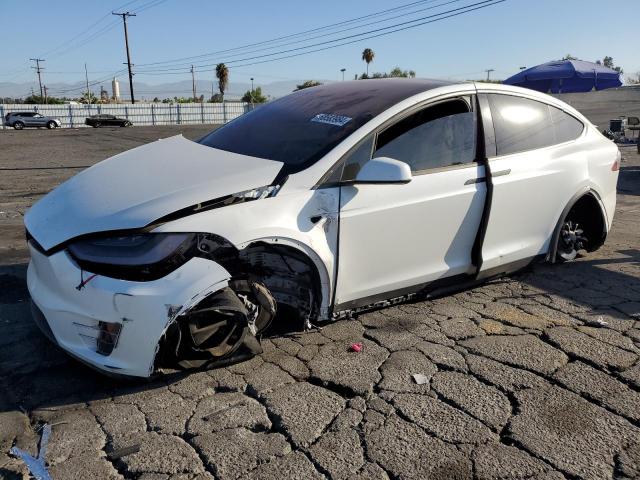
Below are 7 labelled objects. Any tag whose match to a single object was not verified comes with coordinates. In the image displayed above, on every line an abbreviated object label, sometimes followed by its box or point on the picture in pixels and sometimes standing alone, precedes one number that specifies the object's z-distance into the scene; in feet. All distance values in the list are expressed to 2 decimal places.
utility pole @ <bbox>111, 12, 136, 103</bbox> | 178.60
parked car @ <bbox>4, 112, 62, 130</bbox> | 126.41
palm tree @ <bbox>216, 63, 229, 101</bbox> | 232.94
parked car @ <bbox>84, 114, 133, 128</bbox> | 136.98
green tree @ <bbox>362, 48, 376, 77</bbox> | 246.06
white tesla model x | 8.64
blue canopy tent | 55.06
